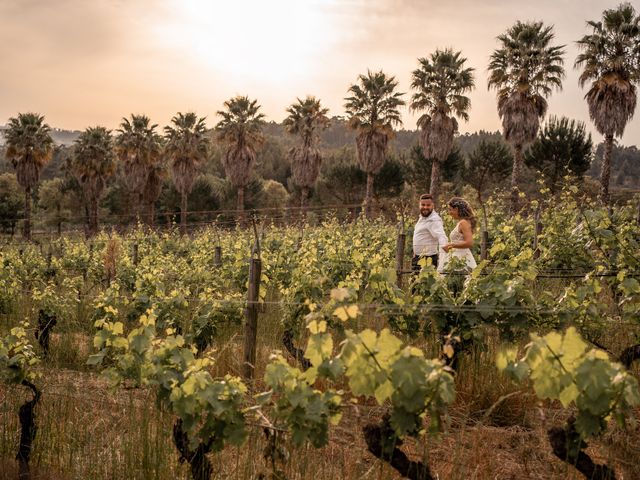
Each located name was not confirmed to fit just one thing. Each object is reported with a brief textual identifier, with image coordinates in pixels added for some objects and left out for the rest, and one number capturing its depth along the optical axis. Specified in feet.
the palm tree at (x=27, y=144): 106.83
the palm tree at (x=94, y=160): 108.88
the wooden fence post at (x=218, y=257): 41.05
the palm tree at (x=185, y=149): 110.11
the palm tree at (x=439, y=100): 89.92
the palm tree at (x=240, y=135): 108.06
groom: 24.47
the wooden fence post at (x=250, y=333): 18.38
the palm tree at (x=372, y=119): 99.19
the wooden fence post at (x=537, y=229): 37.65
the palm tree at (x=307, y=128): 110.42
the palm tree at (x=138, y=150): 108.88
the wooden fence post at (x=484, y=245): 33.68
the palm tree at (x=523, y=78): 80.79
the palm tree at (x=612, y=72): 71.56
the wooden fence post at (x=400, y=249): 34.55
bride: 21.22
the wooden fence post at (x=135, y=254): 52.23
